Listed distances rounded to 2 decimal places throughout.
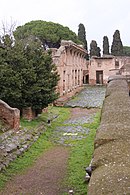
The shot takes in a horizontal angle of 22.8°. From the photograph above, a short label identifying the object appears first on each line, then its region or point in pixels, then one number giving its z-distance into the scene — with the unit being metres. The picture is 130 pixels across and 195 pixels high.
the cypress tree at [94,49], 60.06
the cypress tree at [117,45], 58.18
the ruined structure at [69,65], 26.98
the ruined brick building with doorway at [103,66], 43.04
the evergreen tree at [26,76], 15.48
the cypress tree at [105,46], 61.66
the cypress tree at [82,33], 58.73
